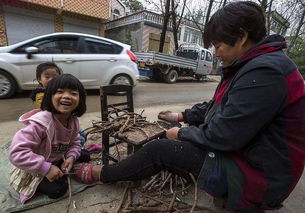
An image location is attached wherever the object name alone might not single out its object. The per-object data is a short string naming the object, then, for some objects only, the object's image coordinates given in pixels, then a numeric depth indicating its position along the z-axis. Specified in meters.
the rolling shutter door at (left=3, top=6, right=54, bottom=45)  9.85
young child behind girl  2.57
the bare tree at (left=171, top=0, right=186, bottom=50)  11.86
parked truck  9.57
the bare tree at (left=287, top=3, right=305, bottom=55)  14.36
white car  4.45
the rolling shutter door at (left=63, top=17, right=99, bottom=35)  11.58
